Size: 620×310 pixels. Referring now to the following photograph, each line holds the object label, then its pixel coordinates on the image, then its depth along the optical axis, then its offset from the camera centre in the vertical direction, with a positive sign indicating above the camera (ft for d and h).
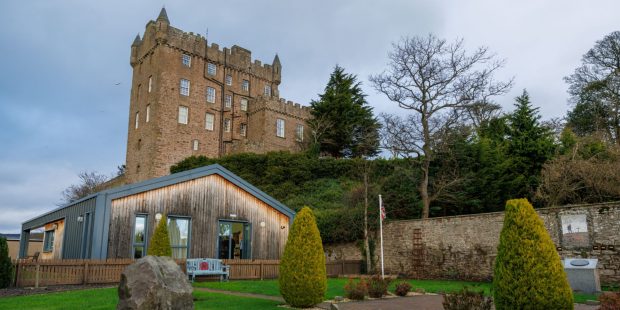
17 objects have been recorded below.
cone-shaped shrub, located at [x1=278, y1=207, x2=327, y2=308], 32.40 -1.49
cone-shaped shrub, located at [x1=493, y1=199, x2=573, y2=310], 23.36 -1.15
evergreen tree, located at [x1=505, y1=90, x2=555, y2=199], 76.64 +16.26
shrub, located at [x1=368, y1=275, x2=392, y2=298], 39.14 -3.49
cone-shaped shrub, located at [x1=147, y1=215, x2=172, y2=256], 43.14 +0.20
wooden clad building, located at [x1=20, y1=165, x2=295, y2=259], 55.36 +3.59
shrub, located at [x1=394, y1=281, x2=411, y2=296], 40.93 -3.83
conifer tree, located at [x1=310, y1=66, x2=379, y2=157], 130.82 +35.49
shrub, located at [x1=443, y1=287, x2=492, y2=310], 24.54 -2.98
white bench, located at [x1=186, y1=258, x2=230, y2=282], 53.72 -2.55
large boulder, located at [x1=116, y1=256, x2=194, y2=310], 23.00 -2.10
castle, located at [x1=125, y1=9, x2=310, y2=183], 137.59 +44.86
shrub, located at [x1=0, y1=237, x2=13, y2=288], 46.60 -2.20
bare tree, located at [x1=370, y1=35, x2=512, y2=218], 77.00 +26.08
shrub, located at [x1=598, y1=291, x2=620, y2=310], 20.27 -2.51
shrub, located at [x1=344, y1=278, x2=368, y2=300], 37.11 -3.60
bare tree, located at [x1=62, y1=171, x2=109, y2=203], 172.95 +22.49
